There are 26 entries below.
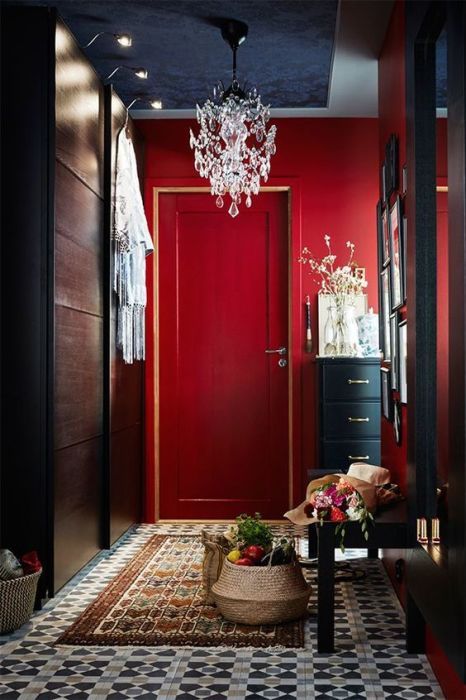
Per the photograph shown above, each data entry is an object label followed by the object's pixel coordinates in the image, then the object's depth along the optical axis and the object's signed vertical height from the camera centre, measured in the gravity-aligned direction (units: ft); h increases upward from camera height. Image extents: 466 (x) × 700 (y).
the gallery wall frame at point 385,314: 14.82 +1.18
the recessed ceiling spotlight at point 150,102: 19.20 +5.96
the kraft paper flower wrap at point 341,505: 11.41 -1.52
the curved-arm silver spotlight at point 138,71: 17.04 +5.91
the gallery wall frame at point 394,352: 13.42 +0.48
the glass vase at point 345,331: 19.01 +1.11
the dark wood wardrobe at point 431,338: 7.06 +0.45
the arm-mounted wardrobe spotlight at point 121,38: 15.26 +5.81
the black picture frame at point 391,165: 13.69 +3.37
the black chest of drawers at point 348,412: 18.15 -0.54
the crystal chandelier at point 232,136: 16.56 +4.53
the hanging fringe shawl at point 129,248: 17.51 +2.70
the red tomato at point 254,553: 12.41 -2.28
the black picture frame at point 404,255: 12.46 +1.77
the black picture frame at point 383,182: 15.16 +3.43
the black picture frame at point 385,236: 14.80 +2.47
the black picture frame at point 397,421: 13.55 -0.54
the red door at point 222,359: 20.65 +0.59
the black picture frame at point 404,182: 12.57 +2.84
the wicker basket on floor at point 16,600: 11.63 -2.77
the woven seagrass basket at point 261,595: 12.02 -2.76
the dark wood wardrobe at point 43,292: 13.10 +1.37
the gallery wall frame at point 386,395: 14.76 -0.17
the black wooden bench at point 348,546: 10.93 -2.11
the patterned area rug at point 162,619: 11.55 -3.18
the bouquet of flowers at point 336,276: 19.54 +2.37
